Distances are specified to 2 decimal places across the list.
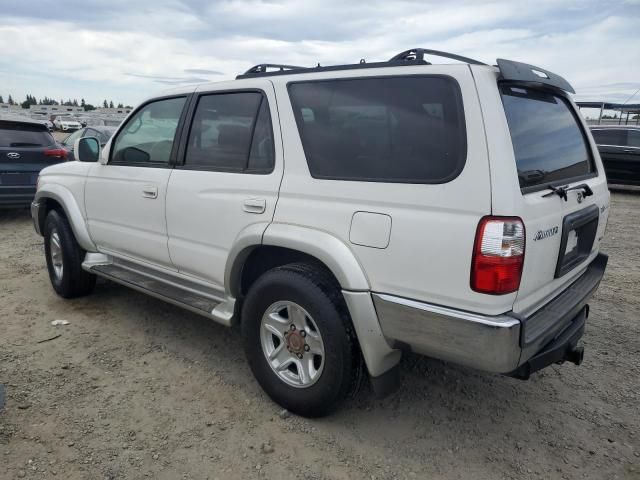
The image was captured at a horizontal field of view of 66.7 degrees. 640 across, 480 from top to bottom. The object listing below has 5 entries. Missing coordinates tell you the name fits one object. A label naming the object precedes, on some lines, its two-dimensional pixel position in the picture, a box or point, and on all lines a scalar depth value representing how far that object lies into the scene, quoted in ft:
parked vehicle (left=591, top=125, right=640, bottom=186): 34.50
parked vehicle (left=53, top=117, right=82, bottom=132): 108.27
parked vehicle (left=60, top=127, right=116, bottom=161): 35.73
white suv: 6.87
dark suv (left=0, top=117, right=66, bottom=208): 24.99
